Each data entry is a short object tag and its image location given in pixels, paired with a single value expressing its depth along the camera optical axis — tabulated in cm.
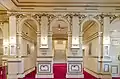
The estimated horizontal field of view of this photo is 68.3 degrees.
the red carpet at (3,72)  379
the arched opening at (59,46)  973
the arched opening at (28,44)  521
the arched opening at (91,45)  524
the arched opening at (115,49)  514
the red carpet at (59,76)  503
